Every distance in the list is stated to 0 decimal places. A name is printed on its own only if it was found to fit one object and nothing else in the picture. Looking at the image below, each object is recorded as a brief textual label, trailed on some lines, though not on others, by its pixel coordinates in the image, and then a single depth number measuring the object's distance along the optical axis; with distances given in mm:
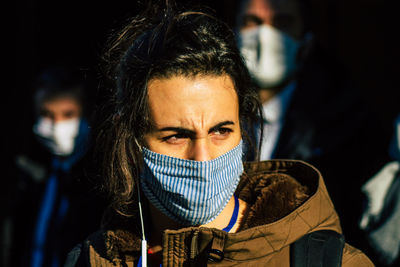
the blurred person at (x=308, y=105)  3037
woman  1639
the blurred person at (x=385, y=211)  2393
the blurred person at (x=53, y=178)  3476
